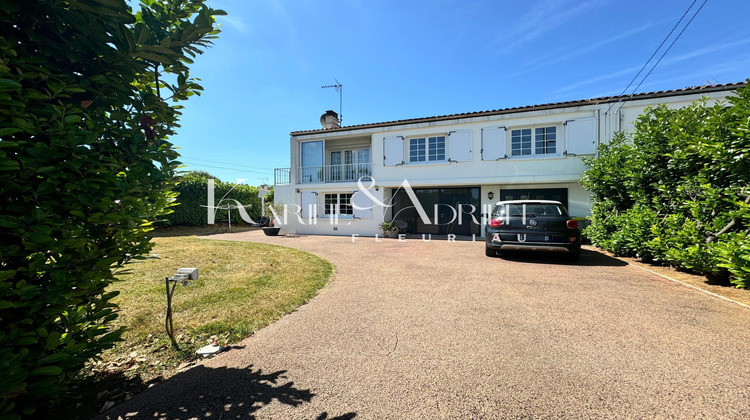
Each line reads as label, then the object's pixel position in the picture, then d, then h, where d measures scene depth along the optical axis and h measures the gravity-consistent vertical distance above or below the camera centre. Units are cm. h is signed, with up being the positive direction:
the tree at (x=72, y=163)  143 +26
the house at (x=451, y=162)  1105 +229
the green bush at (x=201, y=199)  1773 +77
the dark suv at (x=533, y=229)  664 -33
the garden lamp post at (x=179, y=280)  277 -69
